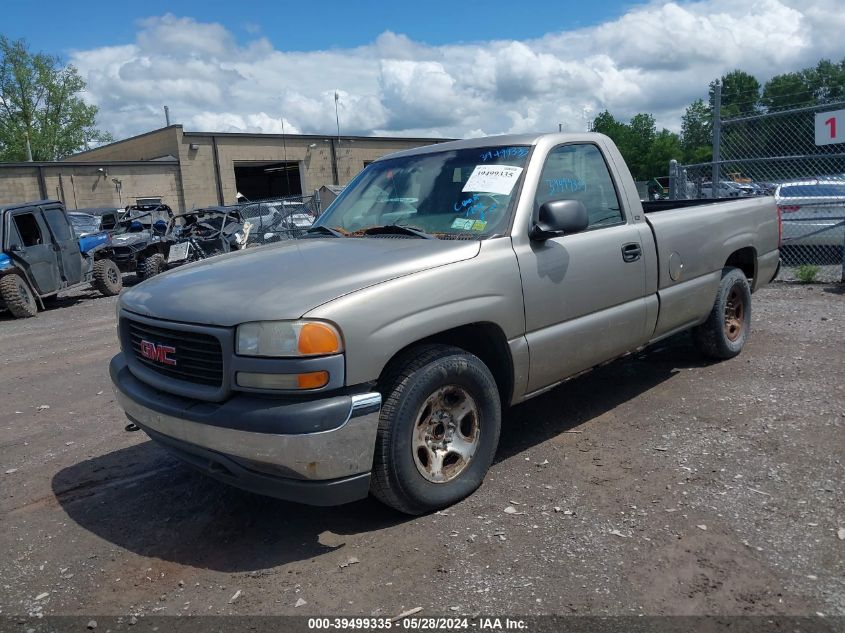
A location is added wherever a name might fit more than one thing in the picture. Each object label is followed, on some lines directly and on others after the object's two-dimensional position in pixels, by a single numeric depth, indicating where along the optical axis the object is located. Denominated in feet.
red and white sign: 29.12
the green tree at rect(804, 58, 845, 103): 98.49
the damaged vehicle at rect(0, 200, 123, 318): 39.88
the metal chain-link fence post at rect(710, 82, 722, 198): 31.19
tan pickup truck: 9.82
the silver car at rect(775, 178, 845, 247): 32.63
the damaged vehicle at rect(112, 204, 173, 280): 53.11
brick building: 106.11
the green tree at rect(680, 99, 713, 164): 185.26
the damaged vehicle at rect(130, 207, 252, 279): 52.80
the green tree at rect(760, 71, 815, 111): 112.77
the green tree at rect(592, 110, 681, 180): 234.38
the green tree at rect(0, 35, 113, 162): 180.96
